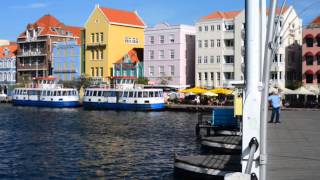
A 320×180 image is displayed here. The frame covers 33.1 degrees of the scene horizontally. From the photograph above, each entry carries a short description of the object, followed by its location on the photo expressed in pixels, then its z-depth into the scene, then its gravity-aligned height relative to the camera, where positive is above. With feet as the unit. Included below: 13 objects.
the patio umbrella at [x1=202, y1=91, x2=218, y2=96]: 260.77 +2.41
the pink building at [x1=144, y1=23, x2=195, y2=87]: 325.01 +27.47
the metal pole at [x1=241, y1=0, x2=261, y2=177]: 34.65 +1.01
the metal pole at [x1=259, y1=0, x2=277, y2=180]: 27.07 +0.84
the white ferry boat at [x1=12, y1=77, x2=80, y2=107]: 292.34 +1.69
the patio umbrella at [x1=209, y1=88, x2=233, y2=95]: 260.64 +3.64
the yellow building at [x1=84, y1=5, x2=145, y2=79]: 356.79 +40.62
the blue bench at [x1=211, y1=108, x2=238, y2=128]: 103.91 -3.79
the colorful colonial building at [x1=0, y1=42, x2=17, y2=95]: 430.61 +23.29
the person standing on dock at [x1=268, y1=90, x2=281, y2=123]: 102.75 -1.12
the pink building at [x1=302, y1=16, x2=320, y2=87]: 270.26 +22.22
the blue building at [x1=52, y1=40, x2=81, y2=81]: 379.96 +27.14
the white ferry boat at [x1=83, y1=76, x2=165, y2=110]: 257.34 +0.59
